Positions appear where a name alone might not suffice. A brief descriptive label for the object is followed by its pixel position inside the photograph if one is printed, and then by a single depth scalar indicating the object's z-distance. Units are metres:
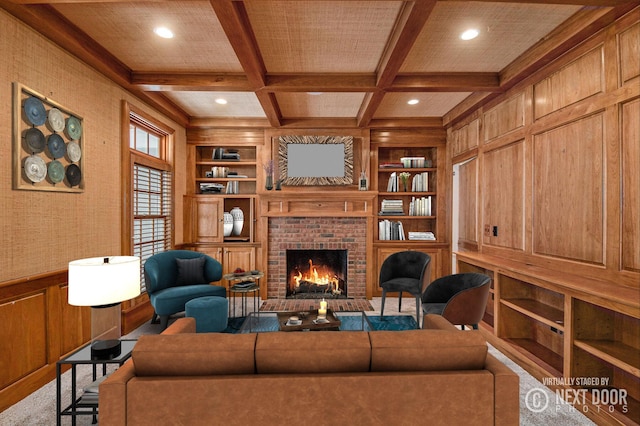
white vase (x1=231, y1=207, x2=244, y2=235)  5.38
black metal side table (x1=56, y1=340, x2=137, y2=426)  1.81
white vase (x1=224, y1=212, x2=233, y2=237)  5.26
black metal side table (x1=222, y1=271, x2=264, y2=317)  3.76
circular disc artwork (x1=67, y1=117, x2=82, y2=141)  2.81
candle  3.18
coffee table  2.94
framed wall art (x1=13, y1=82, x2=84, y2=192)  2.34
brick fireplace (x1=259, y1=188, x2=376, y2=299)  5.09
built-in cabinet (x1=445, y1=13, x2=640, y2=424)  2.19
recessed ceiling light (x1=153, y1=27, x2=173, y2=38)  2.62
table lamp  1.81
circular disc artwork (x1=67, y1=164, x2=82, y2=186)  2.81
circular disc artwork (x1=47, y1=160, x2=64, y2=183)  2.62
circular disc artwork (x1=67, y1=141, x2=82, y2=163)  2.81
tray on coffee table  2.90
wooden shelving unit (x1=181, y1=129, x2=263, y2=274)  5.20
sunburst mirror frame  5.12
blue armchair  3.60
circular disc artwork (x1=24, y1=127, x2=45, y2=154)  2.42
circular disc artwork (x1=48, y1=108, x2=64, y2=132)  2.62
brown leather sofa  1.40
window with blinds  3.80
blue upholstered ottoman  3.34
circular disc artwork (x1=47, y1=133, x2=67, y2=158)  2.61
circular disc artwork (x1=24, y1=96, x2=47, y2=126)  2.42
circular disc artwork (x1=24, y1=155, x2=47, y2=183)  2.42
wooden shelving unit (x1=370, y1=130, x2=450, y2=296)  5.21
